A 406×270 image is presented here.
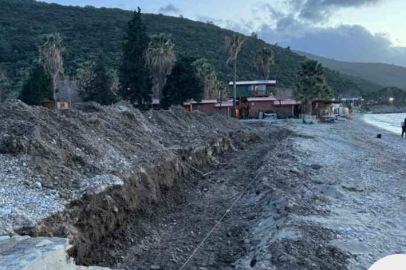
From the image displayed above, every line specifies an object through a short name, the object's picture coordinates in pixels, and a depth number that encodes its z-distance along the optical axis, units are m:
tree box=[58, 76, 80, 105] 52.25
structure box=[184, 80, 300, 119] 51.38
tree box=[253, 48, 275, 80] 69.19
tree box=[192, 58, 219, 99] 56.79
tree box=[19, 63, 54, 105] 39.62
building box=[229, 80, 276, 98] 57.31
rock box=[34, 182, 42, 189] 7.78
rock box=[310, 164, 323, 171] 16.26
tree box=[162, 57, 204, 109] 43.47
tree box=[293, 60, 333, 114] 51.24
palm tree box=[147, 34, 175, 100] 44.16
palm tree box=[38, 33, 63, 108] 47.91
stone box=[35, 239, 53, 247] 5.05
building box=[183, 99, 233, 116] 50.25
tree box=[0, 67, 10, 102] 48.59
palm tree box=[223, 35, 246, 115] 54.56
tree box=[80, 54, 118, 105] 46.66
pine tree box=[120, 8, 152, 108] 42.50
